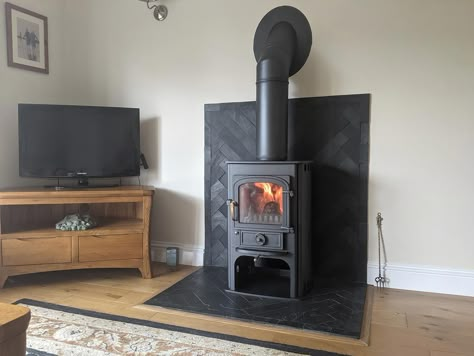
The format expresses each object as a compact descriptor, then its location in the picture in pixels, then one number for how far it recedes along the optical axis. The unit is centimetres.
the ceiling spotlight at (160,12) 305
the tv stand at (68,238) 255
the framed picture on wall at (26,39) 293
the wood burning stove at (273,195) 230
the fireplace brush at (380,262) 260
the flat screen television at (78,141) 282
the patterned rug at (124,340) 174
